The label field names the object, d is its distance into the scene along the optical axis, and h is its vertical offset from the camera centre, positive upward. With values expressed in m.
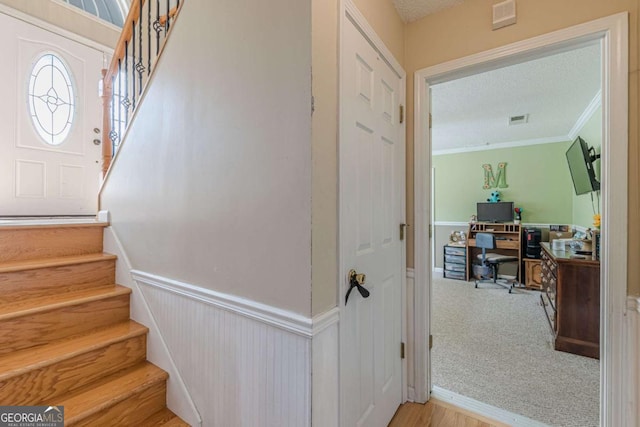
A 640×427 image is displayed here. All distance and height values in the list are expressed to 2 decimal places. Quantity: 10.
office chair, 4.70 -0.73
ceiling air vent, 3.88 +1.27
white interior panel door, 1.21 -0.08
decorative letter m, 5.34 +0.64
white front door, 2.71 +0.90
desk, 4.95 -0.46
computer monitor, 5.09 +0.01
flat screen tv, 3.25 +0.55
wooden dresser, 2.47 -0.80
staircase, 1.26 -0.64
